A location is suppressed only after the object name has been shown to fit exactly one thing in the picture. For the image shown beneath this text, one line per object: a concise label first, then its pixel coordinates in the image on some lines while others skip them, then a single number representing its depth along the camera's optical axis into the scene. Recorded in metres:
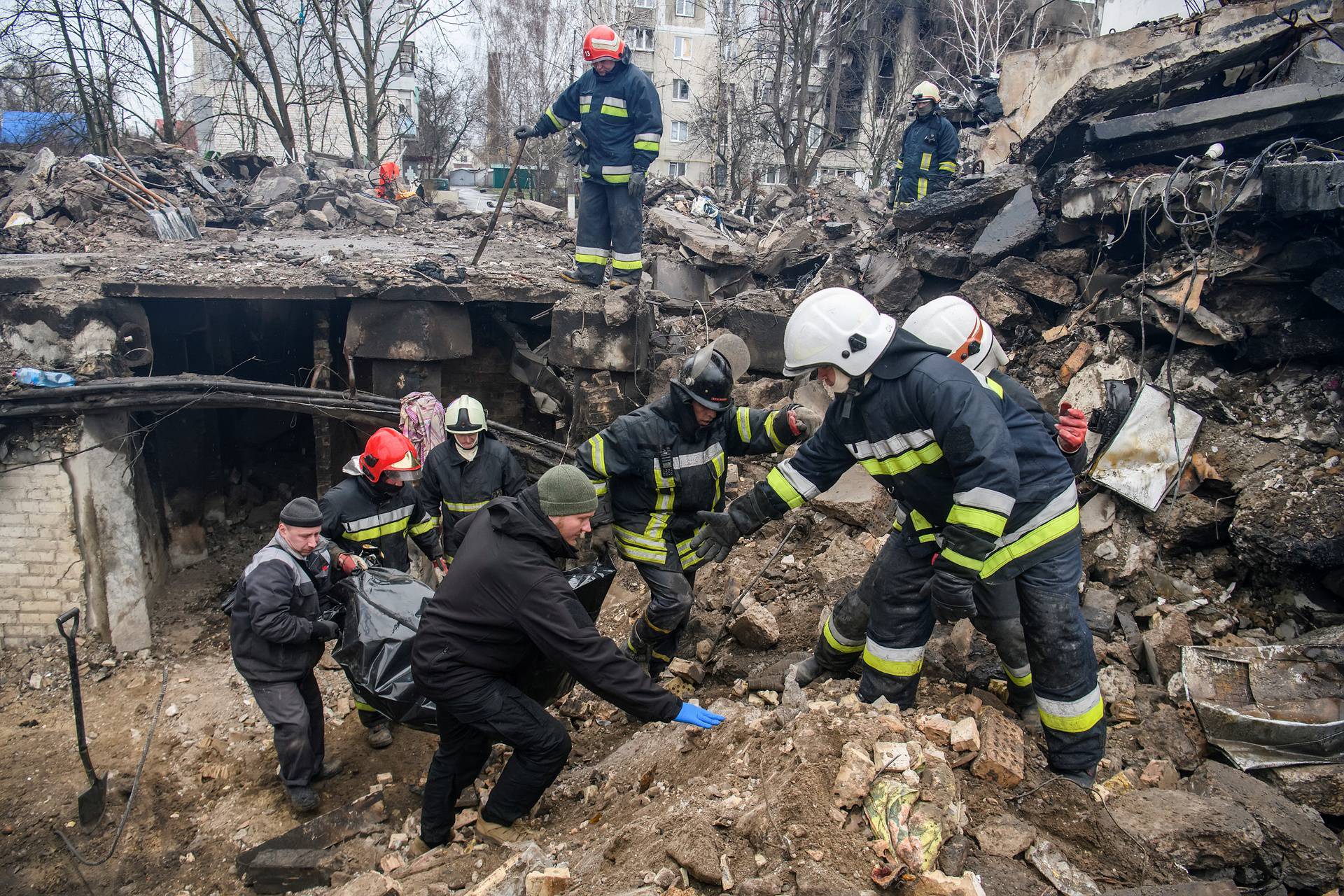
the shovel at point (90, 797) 4.31
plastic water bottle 6.10
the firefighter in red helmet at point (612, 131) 6.20
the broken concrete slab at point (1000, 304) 5.70
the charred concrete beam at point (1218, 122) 4.71
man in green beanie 2.88
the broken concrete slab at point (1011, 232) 6.02
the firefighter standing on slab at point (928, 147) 8.30
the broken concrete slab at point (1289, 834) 2.69
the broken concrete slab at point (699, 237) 8.21
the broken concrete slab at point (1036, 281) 5.62
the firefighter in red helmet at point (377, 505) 4.75
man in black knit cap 3.84
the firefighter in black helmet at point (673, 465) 4.09
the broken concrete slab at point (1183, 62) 5.68
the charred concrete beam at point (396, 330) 6.99
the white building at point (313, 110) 19.50
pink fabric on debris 6.32
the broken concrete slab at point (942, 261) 6.27
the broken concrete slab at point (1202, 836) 2.61
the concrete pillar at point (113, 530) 6.50
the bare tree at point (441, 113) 25.84
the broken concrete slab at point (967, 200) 6.59
